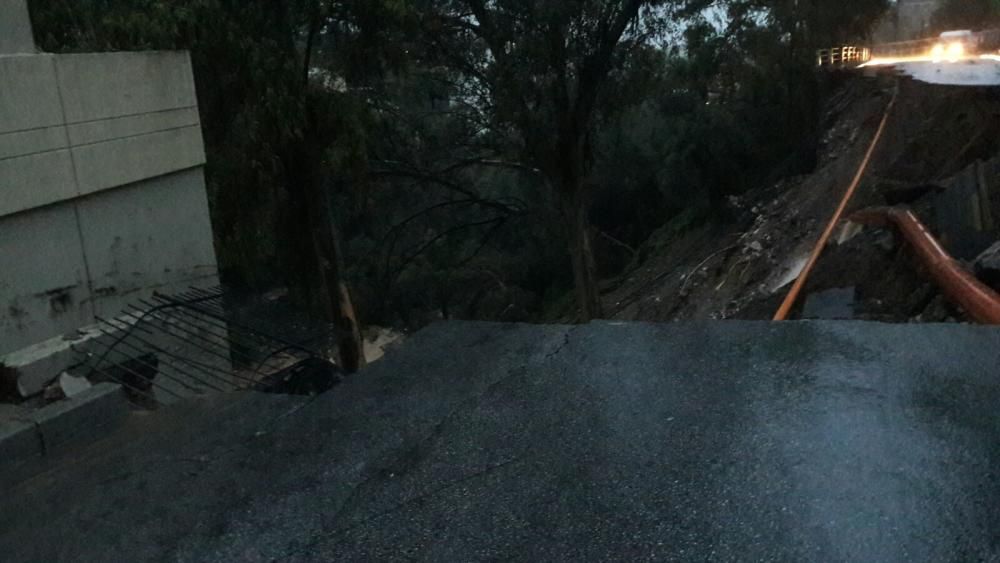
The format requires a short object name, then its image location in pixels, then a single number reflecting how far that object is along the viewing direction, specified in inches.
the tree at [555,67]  631.2
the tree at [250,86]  453.4
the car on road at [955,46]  1195.9
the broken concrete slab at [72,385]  201.6
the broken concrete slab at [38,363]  203.0
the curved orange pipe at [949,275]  238.2
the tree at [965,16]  1695.4
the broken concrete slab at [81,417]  181.8
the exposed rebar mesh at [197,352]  218.8
